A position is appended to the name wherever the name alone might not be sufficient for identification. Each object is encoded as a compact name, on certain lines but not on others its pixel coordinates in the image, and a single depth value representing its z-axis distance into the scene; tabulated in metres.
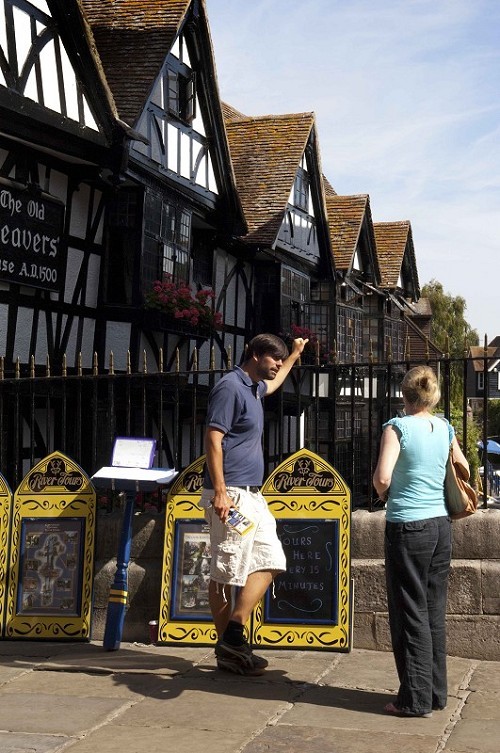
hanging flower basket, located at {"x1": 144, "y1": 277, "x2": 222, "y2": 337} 16.97
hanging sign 14.23
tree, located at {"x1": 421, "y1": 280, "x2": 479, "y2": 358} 55.94
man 6.52
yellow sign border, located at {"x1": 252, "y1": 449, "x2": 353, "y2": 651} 7.40
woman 5.76
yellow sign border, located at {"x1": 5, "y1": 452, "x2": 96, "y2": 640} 7.94
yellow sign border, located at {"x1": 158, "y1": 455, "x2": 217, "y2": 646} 7.62
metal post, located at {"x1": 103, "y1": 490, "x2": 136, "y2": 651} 7.56
